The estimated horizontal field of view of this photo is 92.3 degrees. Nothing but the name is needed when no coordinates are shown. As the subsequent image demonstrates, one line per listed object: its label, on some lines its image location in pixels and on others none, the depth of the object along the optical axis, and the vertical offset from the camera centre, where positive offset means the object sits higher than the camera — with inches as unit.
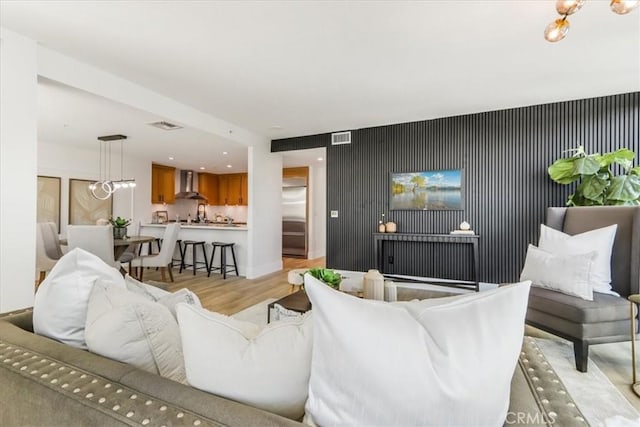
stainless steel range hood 321.7 +26.6
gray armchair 85.3 -25.9
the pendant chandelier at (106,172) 210.0 +33.1
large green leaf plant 125.5 +14.8
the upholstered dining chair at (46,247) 158.4 -19.0
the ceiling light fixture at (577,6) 61.9 +42.2
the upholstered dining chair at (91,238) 146.2 -12.4
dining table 164.2 -16.4
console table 164.4 -15.6
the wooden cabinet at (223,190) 372.2 +27.3
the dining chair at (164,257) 180.7 -26.5
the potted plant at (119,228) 174.7 -9.1
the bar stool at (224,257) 204.5 -30.7
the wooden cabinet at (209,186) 353.4 +30.6
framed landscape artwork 178.2 +13.5
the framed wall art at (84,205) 231.5 +5.5
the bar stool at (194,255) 213.5 -30.7
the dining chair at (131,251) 179.9 -25.7
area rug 26.5 -44.3
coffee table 86.6 -27.2
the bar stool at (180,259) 223.3 -35.2
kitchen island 212.5 -16.9
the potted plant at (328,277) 94.5 -19.9
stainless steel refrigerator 297.1 -5.4
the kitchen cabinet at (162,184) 296.8 +28.3
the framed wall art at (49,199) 210.4 +9.1
